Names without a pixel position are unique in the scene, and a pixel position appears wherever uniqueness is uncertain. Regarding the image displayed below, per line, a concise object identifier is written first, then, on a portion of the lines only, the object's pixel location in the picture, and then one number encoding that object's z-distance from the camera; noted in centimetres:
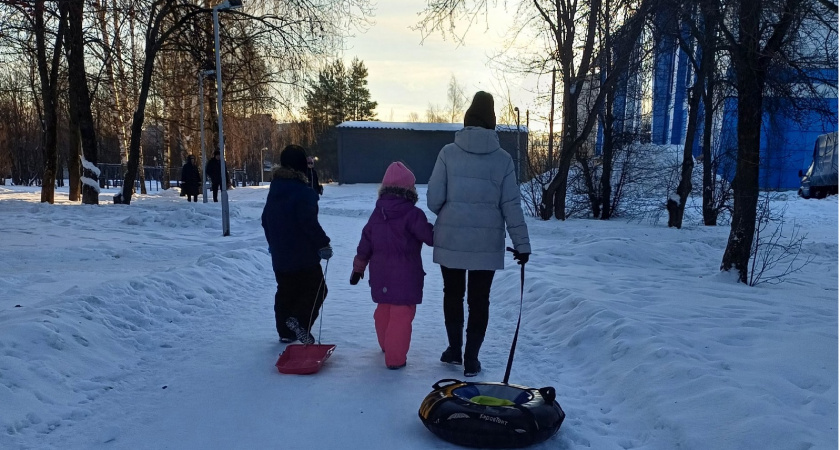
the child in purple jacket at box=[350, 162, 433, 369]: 467
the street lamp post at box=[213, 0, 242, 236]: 1272
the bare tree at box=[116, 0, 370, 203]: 1684
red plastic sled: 447
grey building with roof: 3888
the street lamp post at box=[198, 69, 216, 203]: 2303
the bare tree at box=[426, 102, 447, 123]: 8100
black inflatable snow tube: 324
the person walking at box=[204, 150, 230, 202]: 2167
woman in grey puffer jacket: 446
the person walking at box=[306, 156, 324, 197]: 1436
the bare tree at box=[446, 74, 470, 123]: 6836
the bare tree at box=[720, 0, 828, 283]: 666
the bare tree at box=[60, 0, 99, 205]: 1609
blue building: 845
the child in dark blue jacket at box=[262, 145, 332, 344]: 522
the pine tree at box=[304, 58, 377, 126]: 6581
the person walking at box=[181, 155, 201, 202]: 2362
